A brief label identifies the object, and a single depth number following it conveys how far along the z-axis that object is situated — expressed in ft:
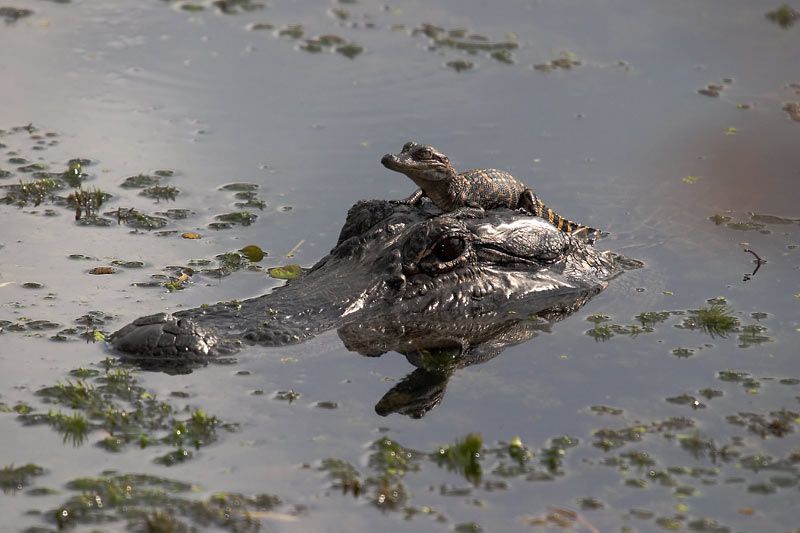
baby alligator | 54.80
